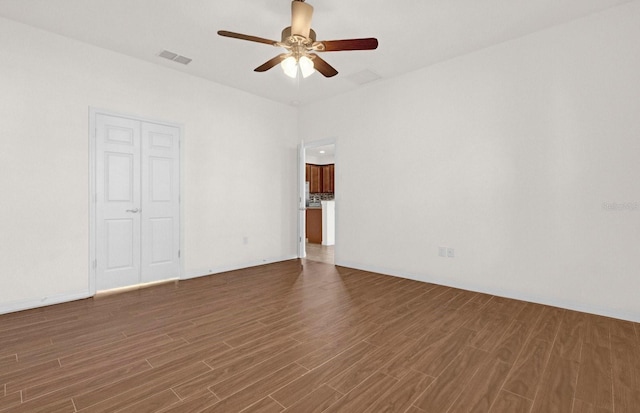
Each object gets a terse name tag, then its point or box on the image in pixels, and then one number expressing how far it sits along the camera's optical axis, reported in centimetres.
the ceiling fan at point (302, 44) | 255
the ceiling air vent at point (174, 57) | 397
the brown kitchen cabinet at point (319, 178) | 1016
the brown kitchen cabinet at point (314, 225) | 800
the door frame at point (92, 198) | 374
